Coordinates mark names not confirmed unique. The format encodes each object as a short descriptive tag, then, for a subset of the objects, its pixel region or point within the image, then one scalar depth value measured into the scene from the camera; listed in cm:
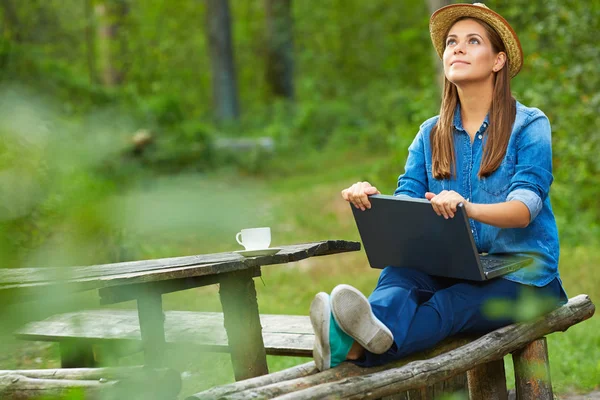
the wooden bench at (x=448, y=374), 455
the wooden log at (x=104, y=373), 481
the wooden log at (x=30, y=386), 518
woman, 509
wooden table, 519
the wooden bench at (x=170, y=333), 653
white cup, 592
